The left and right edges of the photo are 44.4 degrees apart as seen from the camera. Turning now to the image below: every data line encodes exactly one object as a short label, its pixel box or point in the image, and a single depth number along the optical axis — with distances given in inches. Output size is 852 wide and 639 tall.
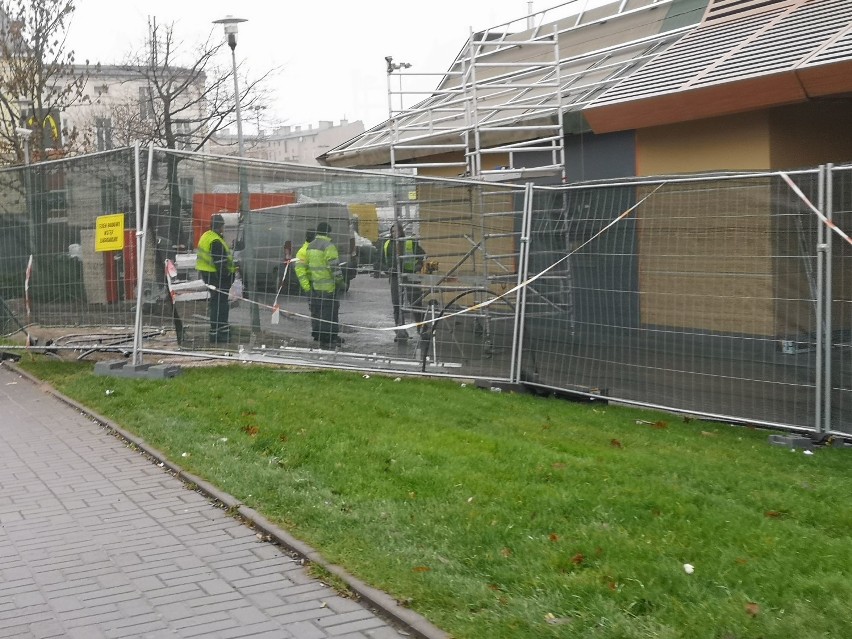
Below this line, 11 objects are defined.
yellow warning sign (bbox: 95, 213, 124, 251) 499.5
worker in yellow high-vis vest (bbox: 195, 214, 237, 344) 481.7
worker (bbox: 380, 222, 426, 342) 475.8
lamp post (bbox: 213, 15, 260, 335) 483.8
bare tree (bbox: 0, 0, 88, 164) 884.0
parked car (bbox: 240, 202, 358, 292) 478.0
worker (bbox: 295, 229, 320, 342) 478.3
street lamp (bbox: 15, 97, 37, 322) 562.9
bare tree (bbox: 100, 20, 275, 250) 1207.6
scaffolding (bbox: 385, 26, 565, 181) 643.5
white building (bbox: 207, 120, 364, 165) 3784.0
